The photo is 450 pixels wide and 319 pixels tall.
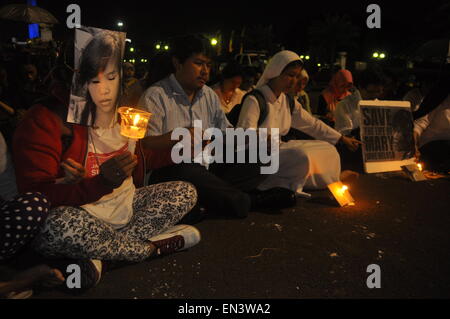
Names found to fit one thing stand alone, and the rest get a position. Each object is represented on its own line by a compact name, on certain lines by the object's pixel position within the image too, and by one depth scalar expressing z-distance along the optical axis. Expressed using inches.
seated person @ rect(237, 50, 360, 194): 195.0
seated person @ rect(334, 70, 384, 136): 265.7
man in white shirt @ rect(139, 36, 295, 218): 157.2
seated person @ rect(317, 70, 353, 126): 326.3
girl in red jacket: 103.8
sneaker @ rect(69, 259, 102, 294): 107.0
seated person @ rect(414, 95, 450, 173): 259.0
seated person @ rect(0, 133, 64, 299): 94.5
